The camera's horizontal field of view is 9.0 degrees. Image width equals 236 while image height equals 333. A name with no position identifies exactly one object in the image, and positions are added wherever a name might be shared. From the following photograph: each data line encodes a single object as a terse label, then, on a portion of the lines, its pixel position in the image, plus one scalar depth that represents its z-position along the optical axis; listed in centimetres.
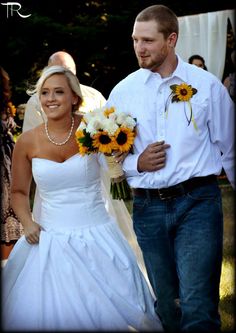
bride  998
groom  924
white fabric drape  2734
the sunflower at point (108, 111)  996
